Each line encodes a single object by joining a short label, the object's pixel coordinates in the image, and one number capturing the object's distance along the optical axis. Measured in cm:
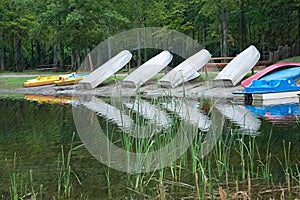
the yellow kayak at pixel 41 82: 2555
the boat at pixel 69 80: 2470
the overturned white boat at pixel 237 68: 1988
